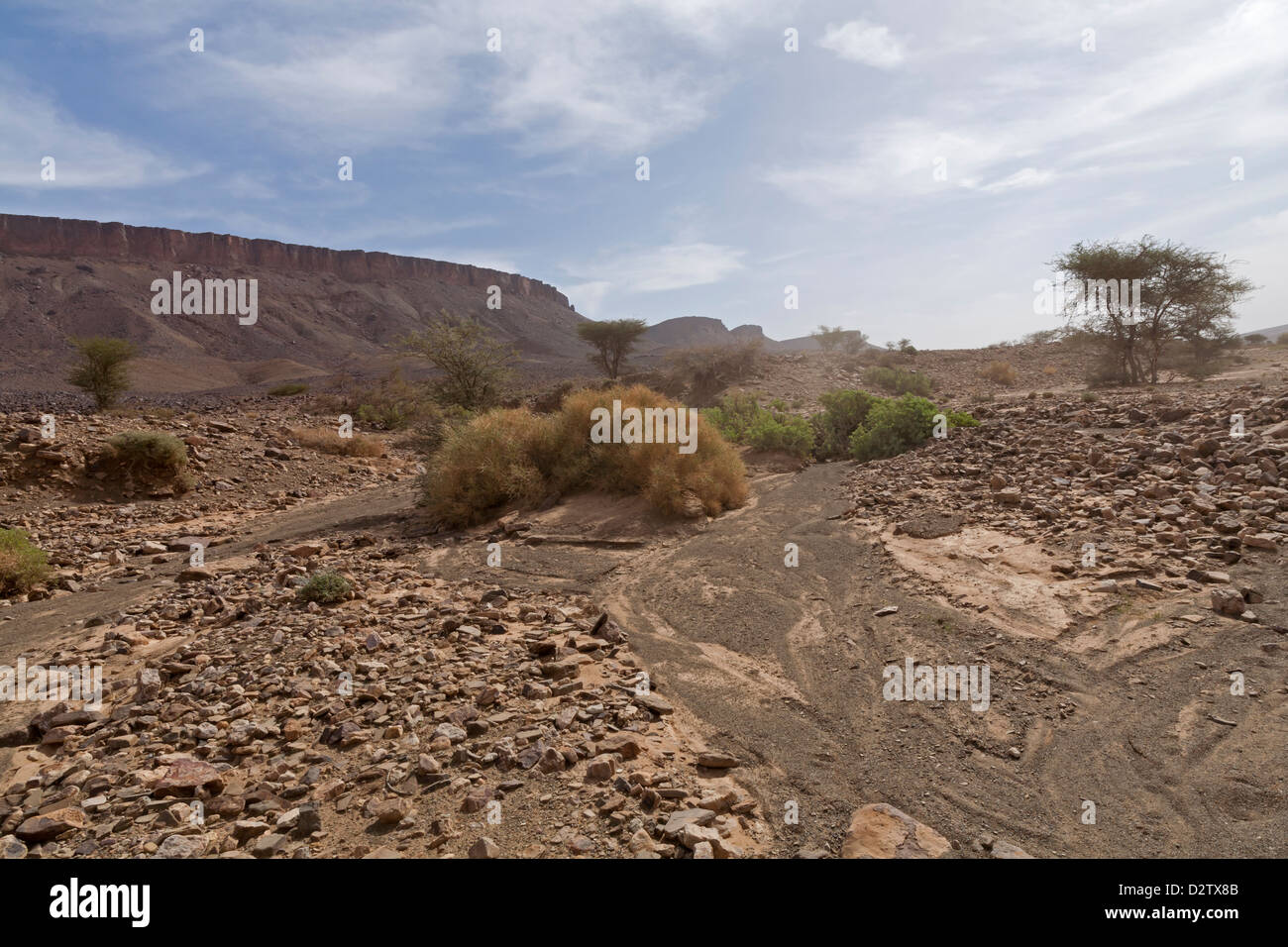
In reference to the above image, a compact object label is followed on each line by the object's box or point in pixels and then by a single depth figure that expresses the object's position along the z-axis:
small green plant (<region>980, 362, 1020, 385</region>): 24.56
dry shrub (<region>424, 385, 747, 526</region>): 9.20
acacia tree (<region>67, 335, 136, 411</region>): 20.56
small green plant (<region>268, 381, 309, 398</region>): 30.22
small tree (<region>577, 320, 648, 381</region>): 32.66
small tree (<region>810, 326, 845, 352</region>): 40.41
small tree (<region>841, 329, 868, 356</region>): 39.25
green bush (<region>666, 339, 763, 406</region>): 25.48
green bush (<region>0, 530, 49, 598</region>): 7.29
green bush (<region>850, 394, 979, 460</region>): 12.32
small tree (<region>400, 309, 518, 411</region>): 17.02
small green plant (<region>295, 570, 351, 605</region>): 6.21
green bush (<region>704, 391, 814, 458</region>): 13.07
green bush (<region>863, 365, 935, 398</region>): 21.94
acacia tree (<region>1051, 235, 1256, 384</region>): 17.92
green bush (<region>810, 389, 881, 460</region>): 13.84
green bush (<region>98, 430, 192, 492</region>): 12.67
